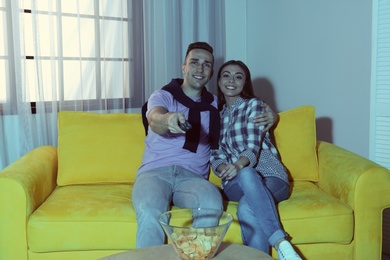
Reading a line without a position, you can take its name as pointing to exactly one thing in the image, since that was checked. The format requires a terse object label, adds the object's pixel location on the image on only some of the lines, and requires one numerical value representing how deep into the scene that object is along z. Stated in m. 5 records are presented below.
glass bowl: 1.32
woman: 1.89
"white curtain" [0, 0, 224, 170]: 2.65
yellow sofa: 1.95
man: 1.99
